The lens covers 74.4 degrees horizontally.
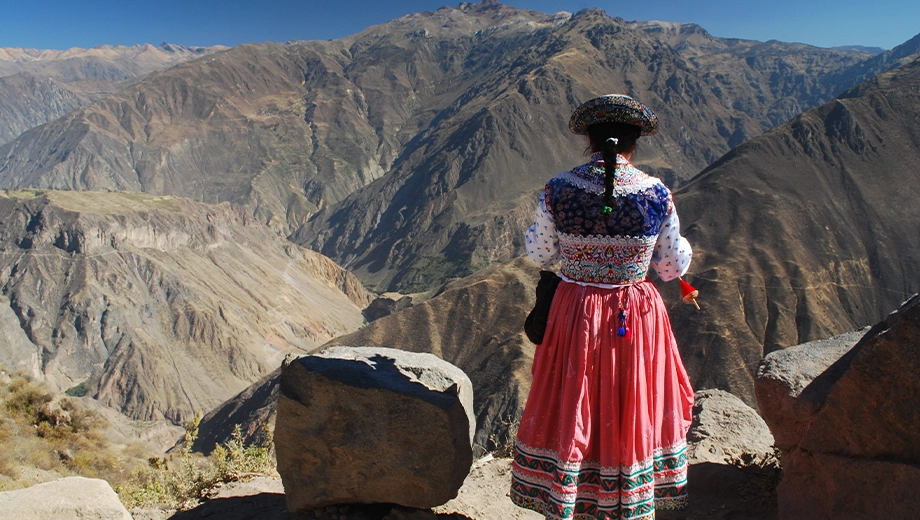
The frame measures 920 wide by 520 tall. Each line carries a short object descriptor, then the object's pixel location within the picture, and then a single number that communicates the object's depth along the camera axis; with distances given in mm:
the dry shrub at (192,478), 4844
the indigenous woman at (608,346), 3059
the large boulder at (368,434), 3889
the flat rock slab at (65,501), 3279
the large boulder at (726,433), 5070
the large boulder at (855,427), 2947
